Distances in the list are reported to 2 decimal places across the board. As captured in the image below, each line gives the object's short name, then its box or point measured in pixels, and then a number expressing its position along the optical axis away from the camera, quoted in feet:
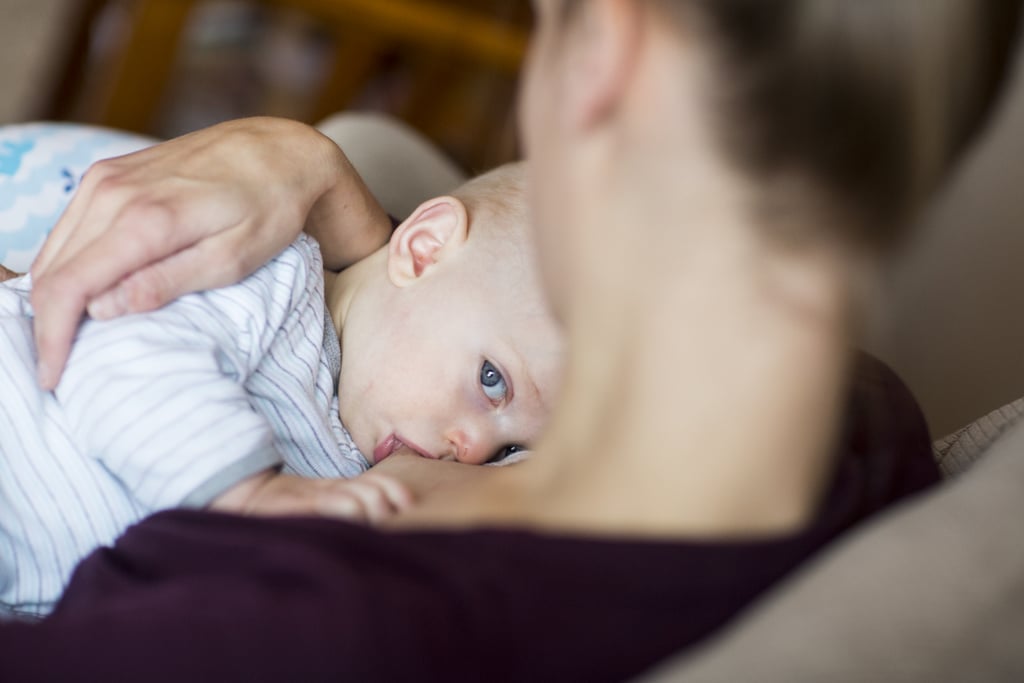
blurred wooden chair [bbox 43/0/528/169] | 7.85
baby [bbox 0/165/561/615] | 2.63
